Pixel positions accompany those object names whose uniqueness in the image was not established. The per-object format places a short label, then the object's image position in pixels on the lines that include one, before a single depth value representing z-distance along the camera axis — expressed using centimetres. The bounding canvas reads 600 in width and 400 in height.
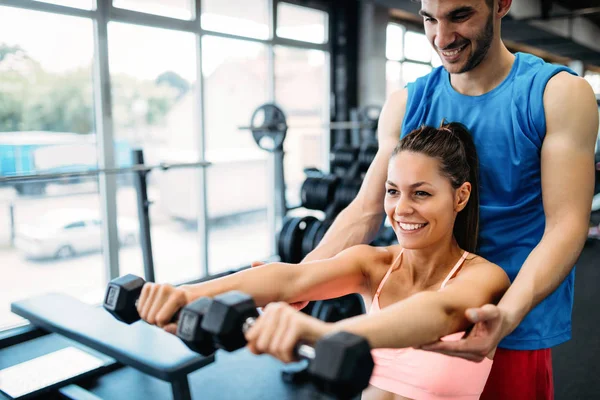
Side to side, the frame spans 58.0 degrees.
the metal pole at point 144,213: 298
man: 99
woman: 90
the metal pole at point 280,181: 381
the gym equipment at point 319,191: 369
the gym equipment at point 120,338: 198
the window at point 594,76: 1185
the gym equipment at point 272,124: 375
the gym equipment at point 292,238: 322
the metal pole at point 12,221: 388
